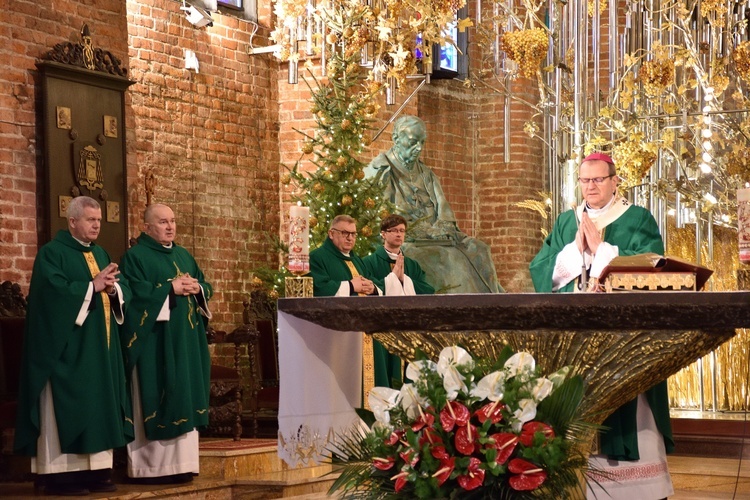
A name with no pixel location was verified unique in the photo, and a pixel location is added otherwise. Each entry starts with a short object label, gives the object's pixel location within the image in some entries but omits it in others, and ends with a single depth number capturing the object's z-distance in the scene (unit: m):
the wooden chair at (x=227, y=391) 8.87
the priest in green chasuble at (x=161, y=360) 7.50
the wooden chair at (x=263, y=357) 8.93
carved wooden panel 8.50
